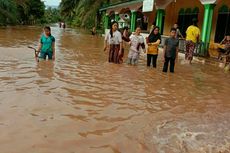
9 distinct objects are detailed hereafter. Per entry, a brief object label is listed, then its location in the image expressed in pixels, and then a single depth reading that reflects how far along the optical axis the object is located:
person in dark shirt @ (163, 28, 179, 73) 7.10
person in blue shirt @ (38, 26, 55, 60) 6.91
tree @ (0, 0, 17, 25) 29.14
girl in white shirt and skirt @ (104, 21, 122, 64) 7.88
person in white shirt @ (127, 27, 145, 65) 7.77
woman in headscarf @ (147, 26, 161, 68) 7.60
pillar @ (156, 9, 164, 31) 14.25
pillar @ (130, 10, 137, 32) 17.59
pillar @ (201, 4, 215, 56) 9.91
